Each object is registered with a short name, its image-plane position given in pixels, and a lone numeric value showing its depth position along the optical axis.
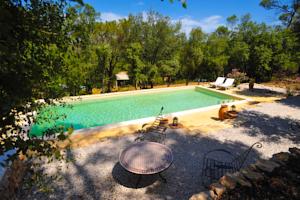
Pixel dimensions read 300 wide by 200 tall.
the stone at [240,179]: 2.42
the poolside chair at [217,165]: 3.07
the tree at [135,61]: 10.72
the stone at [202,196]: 2.24
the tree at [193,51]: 13.70
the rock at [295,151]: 3.03
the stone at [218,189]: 2.33
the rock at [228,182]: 2.43
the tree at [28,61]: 0.94
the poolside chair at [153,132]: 4.50
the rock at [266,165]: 2.69
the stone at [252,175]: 2.51
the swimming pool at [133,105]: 7.17
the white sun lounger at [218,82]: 11.89
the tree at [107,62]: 10.00
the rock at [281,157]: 2.90
